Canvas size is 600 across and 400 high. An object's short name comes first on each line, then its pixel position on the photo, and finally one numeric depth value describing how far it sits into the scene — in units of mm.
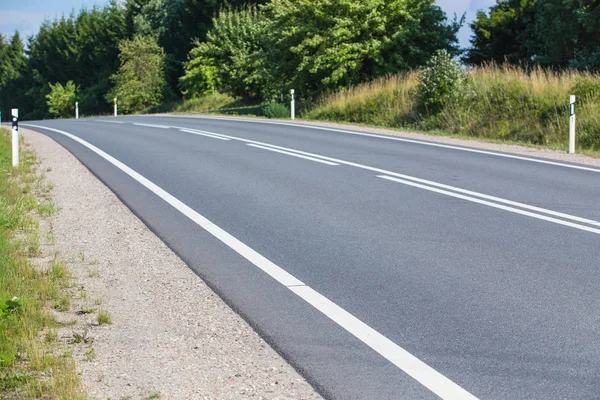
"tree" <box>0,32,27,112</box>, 107688
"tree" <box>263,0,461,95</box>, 33594
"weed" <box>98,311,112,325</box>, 5816
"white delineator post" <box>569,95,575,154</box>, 16859
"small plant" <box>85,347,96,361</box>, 5047
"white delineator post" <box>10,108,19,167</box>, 15156
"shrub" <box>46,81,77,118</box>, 84562
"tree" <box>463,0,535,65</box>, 45688
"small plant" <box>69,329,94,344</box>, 5391
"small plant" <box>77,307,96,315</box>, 6113
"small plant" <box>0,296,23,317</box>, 5762
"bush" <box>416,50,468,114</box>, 24094
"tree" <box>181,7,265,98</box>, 59188
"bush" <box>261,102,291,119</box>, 34125
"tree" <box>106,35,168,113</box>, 70500
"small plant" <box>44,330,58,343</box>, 5402
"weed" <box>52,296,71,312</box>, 6191
